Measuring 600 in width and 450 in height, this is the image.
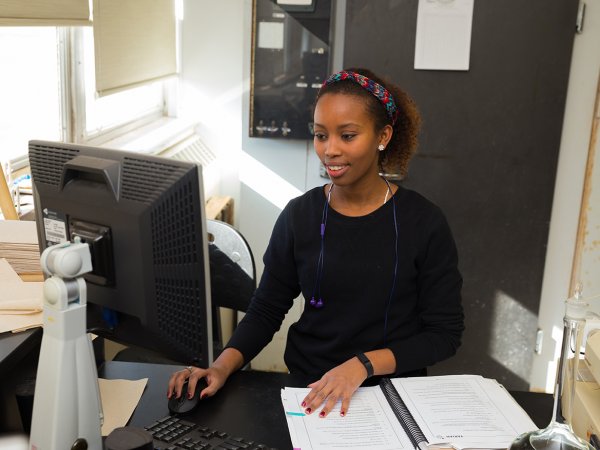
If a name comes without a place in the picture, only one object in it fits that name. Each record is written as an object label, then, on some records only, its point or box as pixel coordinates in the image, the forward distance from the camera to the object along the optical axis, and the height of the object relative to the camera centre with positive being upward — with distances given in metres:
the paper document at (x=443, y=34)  2.51 +0.10
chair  1.88 -0.57
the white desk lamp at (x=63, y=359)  0.95 -0.42
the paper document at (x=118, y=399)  1.25 -0.64
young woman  1.55 -0.45
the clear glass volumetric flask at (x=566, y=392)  0.96 -0.46
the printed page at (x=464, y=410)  1.15 -0.60
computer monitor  1.02 -0.27
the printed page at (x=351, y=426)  1.14 -0.61
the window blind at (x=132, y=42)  2.44 +0.03
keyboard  1.12 -0.61
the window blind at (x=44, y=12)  1.81 +0.10
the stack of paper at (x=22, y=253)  1.54 -0.45
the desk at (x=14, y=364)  1.15 -0.60
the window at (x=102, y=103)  2.64 -0.24
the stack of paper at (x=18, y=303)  1.24 -0.47
